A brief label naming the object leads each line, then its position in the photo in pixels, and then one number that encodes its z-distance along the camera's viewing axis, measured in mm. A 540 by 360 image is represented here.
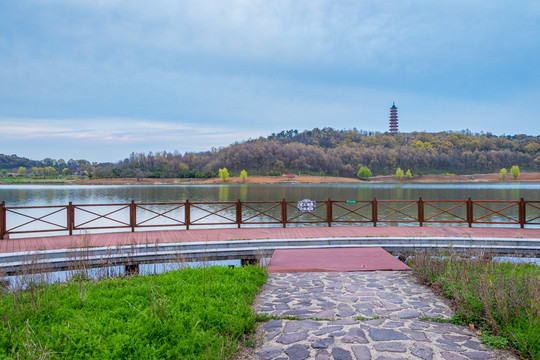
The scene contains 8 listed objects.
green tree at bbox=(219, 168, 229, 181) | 94188
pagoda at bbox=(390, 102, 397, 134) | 186800
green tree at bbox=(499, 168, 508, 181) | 92938
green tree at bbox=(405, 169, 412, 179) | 97562
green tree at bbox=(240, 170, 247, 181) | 94625
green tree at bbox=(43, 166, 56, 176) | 108250
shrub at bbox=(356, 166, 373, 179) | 99062
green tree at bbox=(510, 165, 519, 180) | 94000
